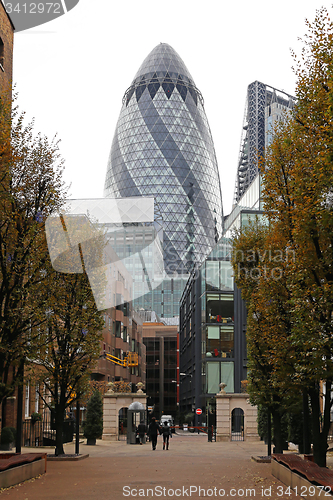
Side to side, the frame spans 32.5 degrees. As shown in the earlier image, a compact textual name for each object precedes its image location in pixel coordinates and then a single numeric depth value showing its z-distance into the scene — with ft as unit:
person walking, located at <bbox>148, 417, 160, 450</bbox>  100.78
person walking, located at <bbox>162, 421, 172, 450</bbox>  101.20
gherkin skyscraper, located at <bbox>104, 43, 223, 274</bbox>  638.94
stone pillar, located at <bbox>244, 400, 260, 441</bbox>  134.31
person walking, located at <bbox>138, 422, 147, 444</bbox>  121.19
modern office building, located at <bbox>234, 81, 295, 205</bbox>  449.89
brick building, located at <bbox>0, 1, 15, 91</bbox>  91.20
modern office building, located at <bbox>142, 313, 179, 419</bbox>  446.60
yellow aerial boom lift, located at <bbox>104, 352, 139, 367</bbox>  177.47
